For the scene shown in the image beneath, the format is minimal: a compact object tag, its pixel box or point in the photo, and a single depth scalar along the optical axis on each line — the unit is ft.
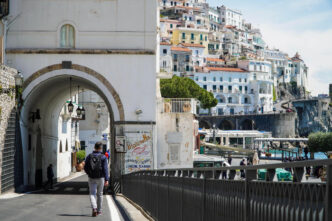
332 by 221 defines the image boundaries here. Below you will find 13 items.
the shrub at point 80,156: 152.87
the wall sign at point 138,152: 81.92
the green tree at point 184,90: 313.12
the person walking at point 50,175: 86.84
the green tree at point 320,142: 276.00
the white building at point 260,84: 531.09
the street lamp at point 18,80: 72.54
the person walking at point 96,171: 39.78
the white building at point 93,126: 169.27
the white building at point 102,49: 81.71
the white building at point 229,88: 499.51
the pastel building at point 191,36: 558.56
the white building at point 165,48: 450.71
